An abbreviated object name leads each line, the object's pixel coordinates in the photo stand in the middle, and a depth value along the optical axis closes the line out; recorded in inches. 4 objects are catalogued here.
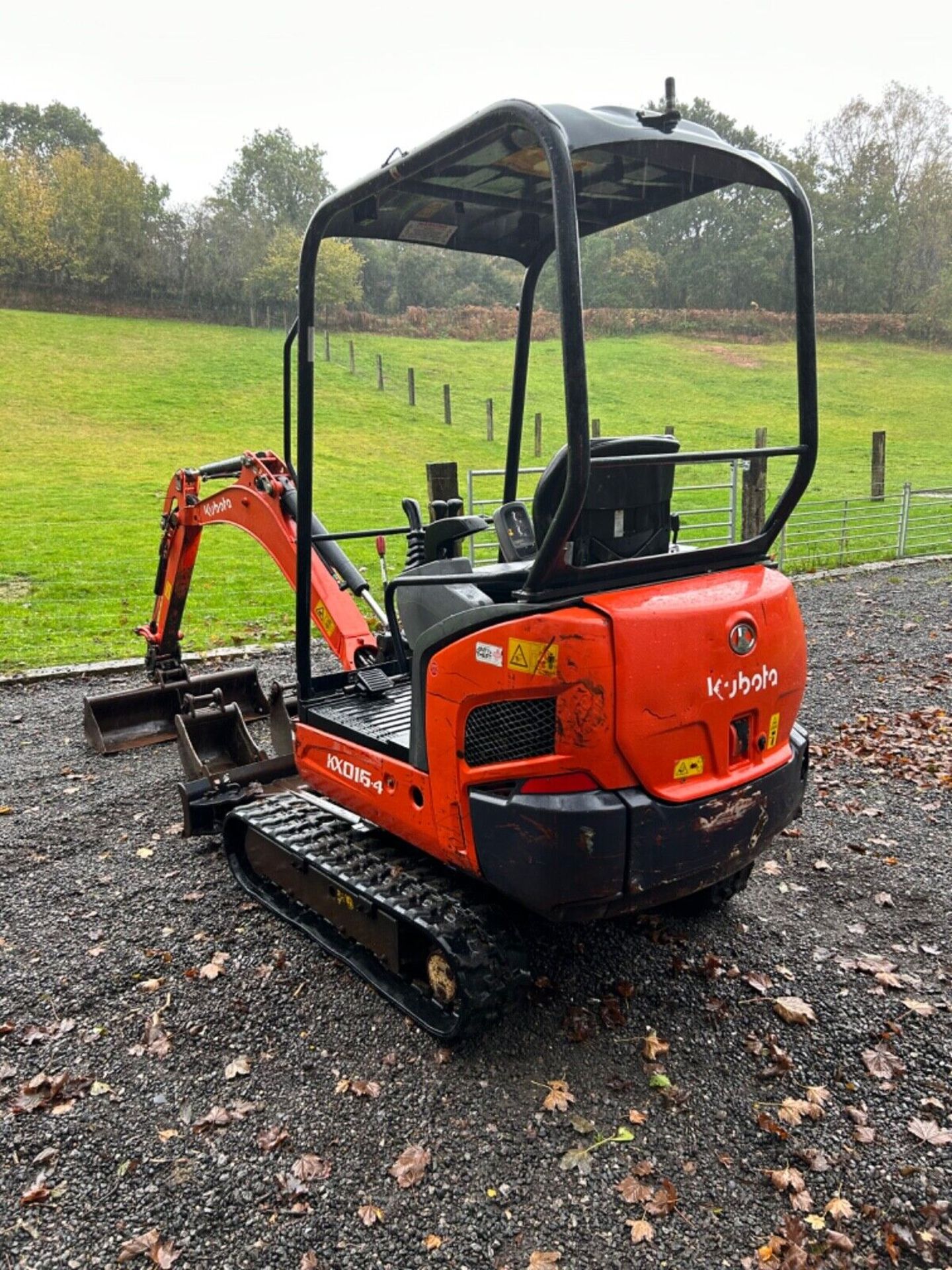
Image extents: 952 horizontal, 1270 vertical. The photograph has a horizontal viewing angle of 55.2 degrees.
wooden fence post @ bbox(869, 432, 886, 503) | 708.7
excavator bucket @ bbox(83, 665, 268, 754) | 260.8
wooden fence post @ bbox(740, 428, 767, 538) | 490.0
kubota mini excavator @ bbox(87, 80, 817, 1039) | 114.0
